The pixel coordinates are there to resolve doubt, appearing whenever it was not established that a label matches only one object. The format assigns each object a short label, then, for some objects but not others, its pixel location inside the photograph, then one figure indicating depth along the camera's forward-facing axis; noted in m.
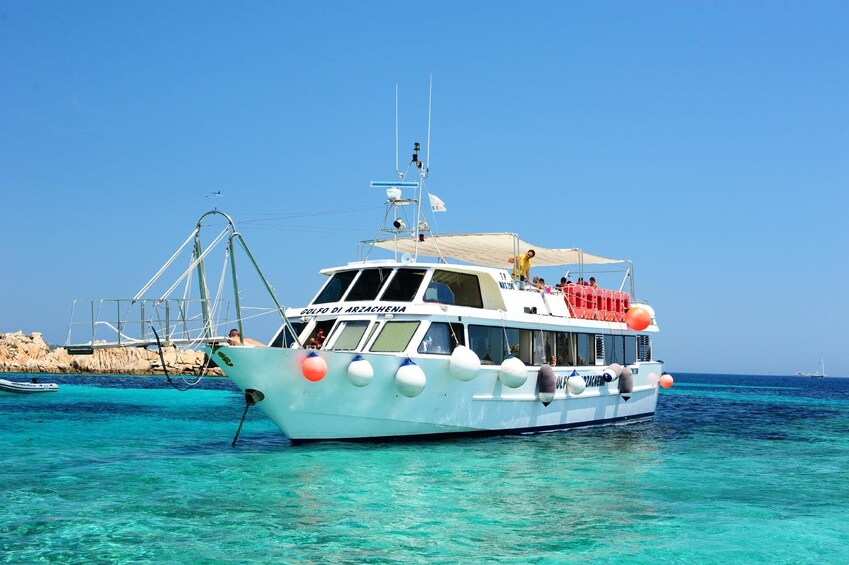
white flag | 19.48
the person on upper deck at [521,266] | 19.75
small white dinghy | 36.09
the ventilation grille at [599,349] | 21.53
